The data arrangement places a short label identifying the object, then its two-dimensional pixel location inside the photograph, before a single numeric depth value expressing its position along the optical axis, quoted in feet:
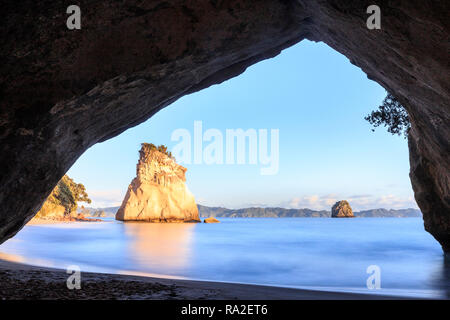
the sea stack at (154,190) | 235.40
